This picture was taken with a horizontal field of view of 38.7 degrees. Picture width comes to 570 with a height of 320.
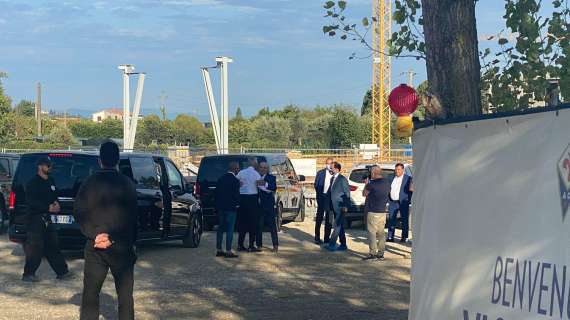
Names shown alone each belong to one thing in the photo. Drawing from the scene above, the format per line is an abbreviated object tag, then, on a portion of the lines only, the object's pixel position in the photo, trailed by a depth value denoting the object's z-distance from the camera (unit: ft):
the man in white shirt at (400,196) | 54.54
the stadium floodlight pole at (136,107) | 147.43
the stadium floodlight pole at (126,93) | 147.95
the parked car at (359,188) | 63.93
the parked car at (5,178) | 61.16
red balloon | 19.03
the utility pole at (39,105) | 250.57
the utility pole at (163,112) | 344.20
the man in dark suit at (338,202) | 50.62
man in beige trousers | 46.09
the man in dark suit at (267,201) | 51.21
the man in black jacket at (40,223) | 38.19
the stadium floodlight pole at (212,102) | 143.68
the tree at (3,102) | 178.60
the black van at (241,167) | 62.44
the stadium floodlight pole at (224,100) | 133.28
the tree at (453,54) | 22.38
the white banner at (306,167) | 105.09
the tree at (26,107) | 412.14
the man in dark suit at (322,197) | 54.29
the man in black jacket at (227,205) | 48.39
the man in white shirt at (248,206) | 50.44
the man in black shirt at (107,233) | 24.40
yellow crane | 232.14
